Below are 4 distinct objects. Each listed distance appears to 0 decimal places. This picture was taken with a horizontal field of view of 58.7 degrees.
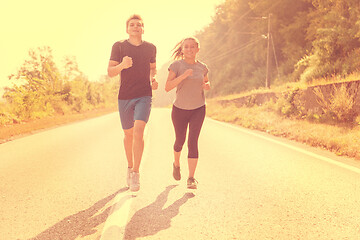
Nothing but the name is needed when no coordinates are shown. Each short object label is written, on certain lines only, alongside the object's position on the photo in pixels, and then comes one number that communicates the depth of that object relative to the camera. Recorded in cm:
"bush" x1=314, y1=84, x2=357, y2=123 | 943
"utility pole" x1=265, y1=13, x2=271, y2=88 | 2448
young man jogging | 427
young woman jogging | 427
